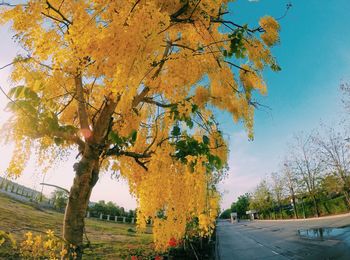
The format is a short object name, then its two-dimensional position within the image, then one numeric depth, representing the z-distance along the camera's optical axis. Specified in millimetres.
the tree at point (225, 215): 176950
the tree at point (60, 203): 40256
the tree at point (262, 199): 76406
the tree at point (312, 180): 47038
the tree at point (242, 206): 131700
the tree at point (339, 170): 38225
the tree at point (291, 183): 53000
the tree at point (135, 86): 4043
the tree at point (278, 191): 61919
